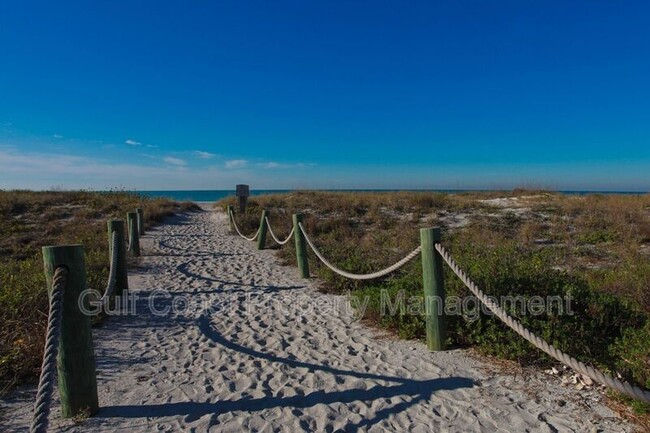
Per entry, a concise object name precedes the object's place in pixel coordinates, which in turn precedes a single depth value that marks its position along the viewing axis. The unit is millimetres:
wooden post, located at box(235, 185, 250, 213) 17673
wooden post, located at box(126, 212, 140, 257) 8953
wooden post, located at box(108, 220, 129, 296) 5668
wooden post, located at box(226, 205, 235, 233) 14075
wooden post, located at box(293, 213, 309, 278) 7066
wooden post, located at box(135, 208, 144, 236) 12756
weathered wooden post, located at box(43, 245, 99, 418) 2529
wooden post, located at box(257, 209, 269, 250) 10238
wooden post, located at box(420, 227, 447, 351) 3639
